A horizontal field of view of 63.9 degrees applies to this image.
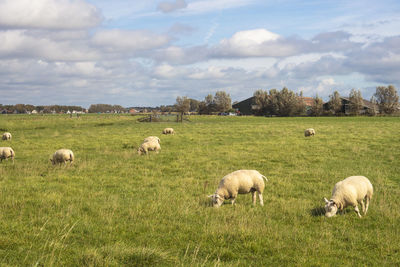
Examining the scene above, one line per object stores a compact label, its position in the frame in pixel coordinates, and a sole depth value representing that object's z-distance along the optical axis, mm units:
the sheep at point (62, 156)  18562
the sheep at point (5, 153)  20766
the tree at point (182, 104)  142625
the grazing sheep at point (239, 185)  10625
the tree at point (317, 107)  108812
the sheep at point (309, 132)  35562
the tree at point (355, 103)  103438
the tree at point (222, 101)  147750
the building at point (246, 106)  135900
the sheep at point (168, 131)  39344
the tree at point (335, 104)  106375
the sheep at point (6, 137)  34344
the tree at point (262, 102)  122312
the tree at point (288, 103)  112125
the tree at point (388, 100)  105875
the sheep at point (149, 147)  23047
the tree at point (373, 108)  101469
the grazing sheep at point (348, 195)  9586
